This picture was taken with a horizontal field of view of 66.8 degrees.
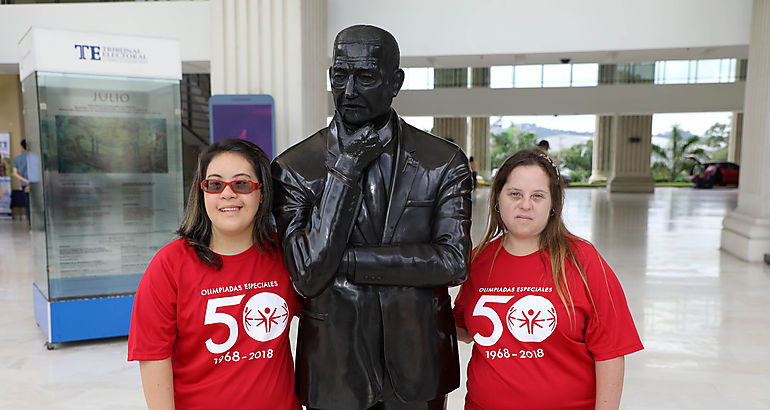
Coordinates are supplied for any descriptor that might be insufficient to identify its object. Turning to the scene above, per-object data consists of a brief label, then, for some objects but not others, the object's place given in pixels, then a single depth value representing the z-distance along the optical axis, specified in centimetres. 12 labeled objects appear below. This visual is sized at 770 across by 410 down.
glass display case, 455
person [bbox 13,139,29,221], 1245
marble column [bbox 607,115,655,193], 2350
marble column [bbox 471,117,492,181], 2916
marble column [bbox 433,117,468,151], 2513
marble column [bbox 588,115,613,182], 2768
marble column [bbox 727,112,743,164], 2902
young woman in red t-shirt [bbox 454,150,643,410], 182
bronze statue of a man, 161
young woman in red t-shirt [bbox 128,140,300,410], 173
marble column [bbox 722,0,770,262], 772
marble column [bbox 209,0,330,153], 624
